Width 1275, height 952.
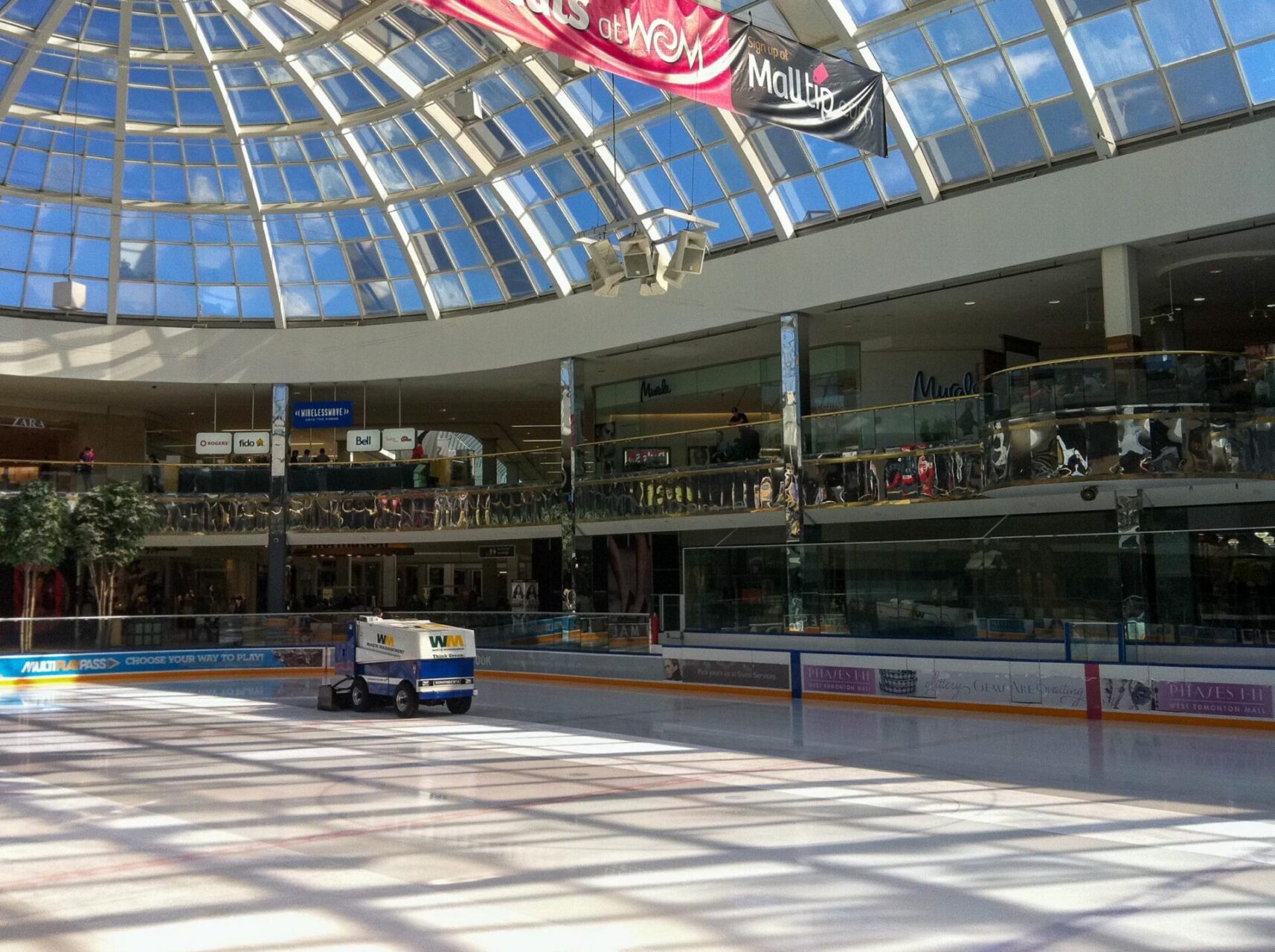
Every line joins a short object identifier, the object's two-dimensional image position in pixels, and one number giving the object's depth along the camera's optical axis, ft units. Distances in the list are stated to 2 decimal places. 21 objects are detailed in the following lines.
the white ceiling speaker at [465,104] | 96.99
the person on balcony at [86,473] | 127.75
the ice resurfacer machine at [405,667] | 73.67
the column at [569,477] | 117.91
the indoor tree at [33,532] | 115.34
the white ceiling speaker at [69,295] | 101.09
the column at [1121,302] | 80.69
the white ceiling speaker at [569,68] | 86.89
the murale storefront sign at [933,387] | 115.34
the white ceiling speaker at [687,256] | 70.79
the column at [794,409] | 100.27
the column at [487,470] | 128.36
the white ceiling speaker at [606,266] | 71.10
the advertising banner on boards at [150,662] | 101.40
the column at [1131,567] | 69.51
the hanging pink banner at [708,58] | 42.27
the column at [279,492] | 131.23
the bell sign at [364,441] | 128.47
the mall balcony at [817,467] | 74.49
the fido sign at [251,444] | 130.82
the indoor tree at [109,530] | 118.73
